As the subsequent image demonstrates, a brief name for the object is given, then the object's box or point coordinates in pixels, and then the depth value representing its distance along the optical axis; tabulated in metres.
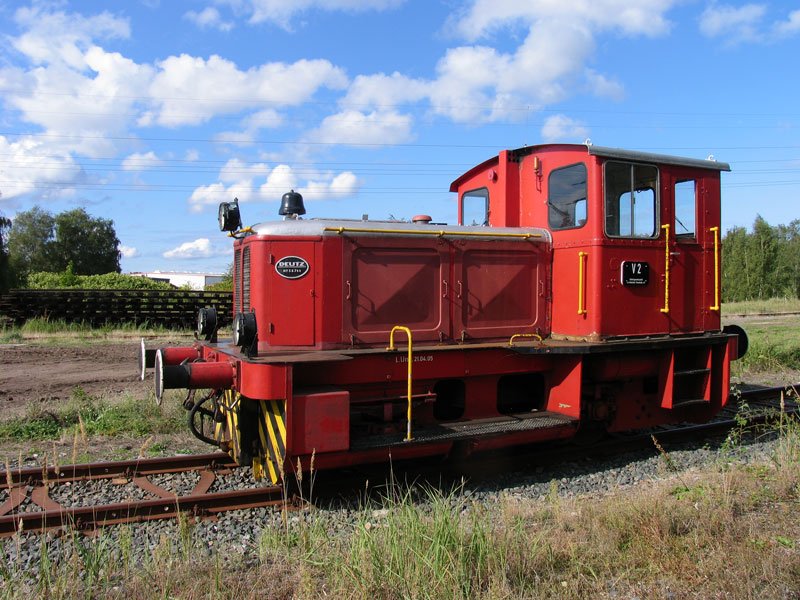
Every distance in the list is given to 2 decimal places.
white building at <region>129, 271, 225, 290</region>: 78.49
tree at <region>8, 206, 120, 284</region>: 54.66
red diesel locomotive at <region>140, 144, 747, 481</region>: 5.66
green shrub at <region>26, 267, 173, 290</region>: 32.91
